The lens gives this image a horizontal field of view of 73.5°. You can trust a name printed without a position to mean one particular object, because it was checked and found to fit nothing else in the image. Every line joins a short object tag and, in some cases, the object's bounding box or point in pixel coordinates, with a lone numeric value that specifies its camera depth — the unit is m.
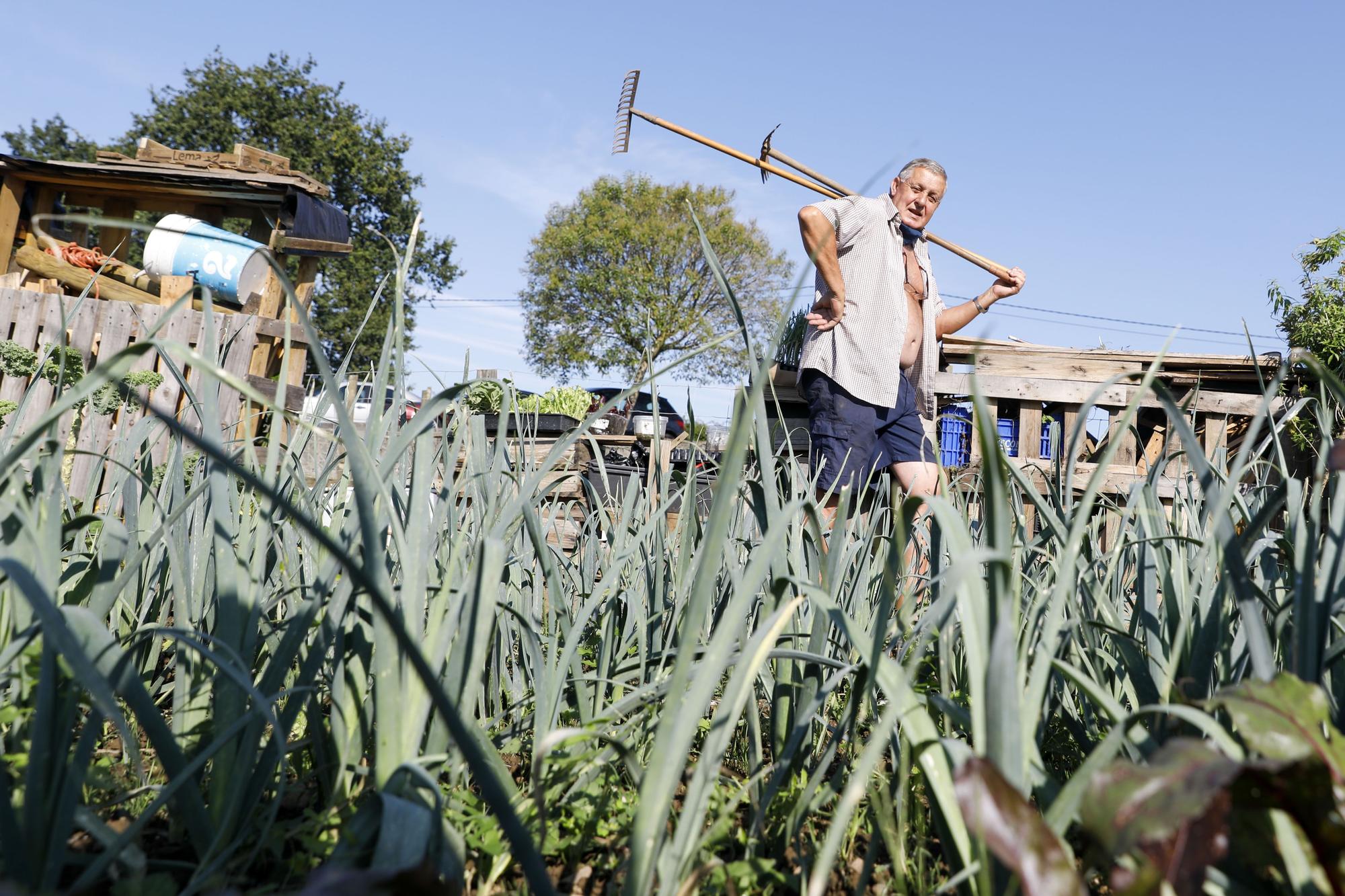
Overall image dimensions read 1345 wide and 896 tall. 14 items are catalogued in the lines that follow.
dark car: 16.35
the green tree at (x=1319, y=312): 6.50
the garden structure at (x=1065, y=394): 5.68
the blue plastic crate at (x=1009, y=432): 6.36
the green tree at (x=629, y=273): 27.88
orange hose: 5.76
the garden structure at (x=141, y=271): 4.27
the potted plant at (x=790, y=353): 6.96
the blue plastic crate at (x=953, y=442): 6.39
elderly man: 3.22
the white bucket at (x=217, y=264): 4.80
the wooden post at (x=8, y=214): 6.14
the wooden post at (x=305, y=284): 5.53
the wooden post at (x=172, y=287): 4.63
